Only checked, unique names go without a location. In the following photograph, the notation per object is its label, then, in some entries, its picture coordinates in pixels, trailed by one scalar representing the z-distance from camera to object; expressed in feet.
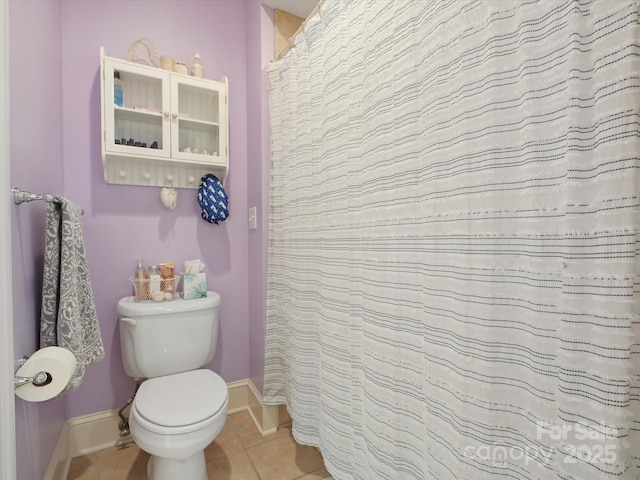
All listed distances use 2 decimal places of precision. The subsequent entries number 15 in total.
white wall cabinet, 4.55
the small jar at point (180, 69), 4.98
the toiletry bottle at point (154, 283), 4.80
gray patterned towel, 3.29
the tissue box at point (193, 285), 4.96
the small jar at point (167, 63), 4.91
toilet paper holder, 2.30
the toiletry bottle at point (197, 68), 5.15
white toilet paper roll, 2.37
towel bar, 2.66
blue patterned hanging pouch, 5.29
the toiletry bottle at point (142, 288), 4.77
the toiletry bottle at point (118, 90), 4.59
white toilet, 3.37
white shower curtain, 1.43
